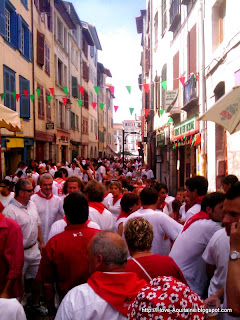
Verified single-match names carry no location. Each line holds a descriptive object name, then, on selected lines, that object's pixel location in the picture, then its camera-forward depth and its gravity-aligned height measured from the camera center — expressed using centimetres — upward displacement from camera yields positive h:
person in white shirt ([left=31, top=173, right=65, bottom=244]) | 574 -75
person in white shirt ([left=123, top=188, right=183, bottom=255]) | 408 -75
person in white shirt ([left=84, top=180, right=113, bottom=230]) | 474 -66
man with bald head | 215 -79
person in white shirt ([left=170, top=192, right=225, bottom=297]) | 331 -78
